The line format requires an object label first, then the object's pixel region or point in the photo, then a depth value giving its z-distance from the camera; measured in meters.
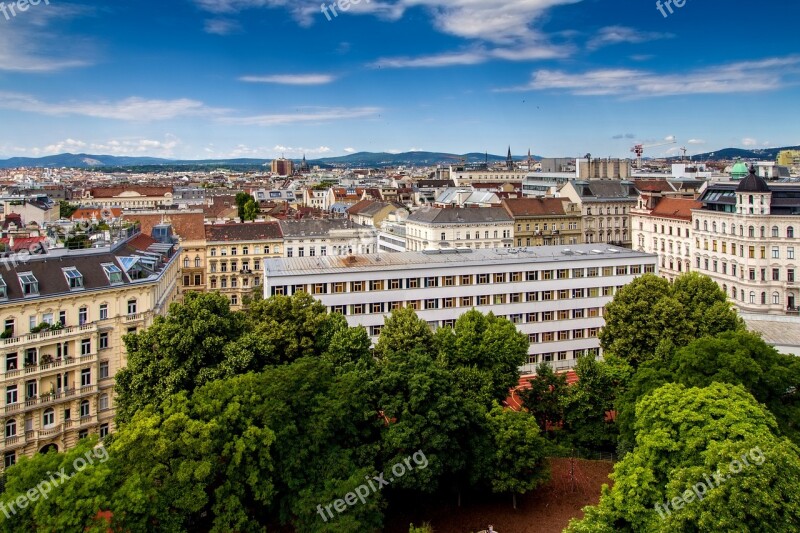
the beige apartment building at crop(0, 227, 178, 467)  47.31
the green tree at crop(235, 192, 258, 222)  160.64
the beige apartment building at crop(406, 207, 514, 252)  99.12
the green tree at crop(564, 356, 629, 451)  49.19
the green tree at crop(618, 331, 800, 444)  41.69
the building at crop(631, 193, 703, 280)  96.88
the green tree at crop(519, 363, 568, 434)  50.19
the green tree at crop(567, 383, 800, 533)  26.34
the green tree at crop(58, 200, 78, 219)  162.71
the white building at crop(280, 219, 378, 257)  108.51
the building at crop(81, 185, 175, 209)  192.24
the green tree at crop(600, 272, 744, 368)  56.88
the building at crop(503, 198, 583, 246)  111.69
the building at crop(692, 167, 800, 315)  81.81
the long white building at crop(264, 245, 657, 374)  64.38
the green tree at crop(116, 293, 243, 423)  42.38
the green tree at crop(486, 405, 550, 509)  39.59
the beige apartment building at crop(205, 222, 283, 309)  100.56
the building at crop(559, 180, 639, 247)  117.94
